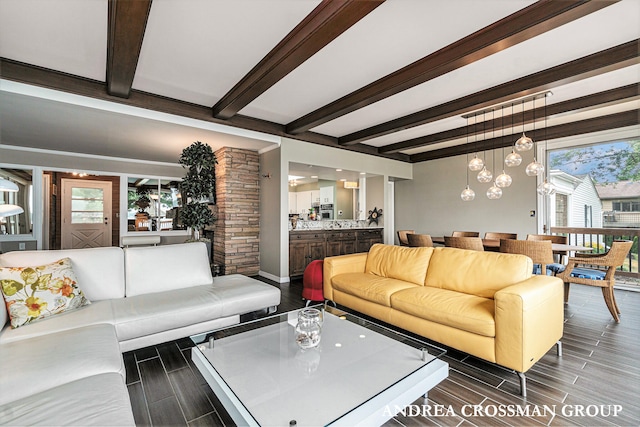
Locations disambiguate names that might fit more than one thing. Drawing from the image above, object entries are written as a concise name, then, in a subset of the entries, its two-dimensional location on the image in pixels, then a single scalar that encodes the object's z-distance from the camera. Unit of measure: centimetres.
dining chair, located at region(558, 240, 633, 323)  315
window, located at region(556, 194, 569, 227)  539
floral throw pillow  196
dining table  372
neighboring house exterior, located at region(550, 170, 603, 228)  505
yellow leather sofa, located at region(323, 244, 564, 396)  195
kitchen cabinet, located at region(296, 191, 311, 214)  954
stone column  521
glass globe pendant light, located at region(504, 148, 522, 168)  404
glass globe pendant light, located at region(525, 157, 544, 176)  398
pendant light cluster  390
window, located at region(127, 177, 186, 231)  690
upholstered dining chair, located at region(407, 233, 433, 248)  461
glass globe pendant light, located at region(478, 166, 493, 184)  438
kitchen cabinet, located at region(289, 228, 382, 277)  520
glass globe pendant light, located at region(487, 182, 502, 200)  454
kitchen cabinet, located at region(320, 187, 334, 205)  870
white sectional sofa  117
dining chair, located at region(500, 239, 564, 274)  341
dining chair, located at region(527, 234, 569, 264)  417
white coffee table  131
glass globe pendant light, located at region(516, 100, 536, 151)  387
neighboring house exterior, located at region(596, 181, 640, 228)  458
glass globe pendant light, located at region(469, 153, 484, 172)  436
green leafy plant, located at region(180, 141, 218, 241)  429
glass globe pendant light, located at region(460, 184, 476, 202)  488
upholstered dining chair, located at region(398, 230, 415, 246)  546
